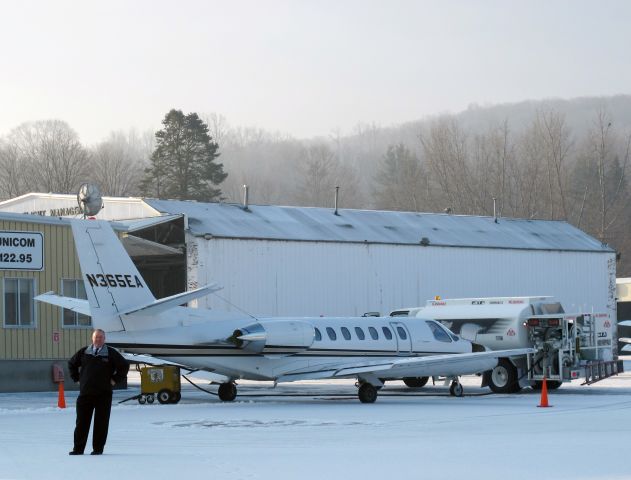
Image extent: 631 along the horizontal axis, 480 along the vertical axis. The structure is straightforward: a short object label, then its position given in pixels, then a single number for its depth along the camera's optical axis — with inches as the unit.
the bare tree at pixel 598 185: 3899.9
